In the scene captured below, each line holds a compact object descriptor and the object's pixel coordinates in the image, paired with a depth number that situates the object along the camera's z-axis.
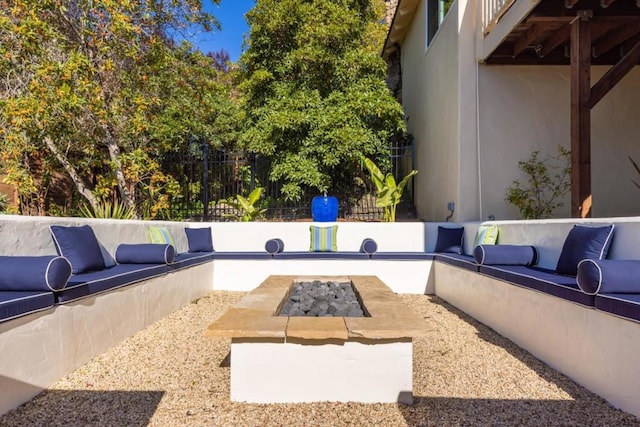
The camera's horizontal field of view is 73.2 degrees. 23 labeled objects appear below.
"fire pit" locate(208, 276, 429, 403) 2.30
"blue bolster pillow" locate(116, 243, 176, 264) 4.15
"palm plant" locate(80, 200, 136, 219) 6.47
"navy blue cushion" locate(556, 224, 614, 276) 2.94
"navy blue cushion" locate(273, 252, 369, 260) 5.69
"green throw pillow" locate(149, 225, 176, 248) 4.81
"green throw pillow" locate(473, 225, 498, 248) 4.70
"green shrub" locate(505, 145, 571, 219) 6.26
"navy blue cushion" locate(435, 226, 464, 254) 5.80
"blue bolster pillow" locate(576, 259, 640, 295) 2.27
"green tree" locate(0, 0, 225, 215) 6.04
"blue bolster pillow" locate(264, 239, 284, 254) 5.80
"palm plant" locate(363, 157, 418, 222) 7.11
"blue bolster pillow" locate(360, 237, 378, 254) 5.76
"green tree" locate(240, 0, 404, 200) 8.30
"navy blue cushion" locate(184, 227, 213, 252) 6.00
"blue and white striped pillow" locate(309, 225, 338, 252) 6.05
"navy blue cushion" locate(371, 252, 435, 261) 5.68
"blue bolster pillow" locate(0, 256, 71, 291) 2.46
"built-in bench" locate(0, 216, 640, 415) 2.25
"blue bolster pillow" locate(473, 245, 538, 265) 3.90
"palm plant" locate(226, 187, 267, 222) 7.52
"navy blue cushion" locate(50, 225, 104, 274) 3.30
